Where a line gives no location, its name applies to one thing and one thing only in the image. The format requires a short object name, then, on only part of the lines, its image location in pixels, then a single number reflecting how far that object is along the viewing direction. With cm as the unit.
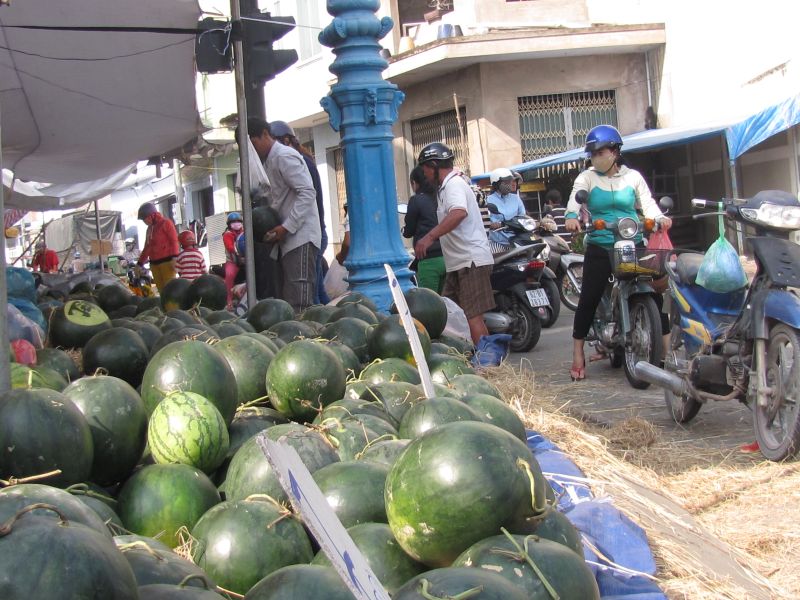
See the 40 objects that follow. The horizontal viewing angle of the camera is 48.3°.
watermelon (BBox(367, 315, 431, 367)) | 407
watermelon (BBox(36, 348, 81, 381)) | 369
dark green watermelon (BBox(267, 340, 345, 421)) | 313
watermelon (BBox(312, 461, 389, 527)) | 215
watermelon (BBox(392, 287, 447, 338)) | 493
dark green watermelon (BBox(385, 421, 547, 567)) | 192
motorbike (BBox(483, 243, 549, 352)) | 902
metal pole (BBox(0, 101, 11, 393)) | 279
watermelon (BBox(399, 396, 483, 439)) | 262
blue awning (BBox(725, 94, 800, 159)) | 1268
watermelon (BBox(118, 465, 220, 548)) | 230
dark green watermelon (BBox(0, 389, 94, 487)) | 224
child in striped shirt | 1298
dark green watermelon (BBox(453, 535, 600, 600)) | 171
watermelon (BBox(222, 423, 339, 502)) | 235
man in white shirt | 748
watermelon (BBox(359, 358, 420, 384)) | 359
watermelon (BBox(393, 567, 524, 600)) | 152
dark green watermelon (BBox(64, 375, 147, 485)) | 257
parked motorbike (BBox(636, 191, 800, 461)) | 484
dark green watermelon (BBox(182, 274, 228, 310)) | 602
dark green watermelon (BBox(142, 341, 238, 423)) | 289
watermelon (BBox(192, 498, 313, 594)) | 199
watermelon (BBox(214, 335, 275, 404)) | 339
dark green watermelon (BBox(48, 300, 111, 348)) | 480
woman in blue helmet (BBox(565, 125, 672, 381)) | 677
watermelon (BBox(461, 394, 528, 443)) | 288
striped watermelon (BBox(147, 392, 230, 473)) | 260
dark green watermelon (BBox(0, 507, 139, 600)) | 132
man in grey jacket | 725
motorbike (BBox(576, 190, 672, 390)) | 668
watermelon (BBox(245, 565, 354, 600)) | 156
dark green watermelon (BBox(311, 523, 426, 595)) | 193
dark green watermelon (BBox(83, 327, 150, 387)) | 374
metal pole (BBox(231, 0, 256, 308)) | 632
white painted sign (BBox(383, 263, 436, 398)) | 280
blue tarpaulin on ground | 239
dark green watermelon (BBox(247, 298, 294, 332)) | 488
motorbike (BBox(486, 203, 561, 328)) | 936
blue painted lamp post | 746
